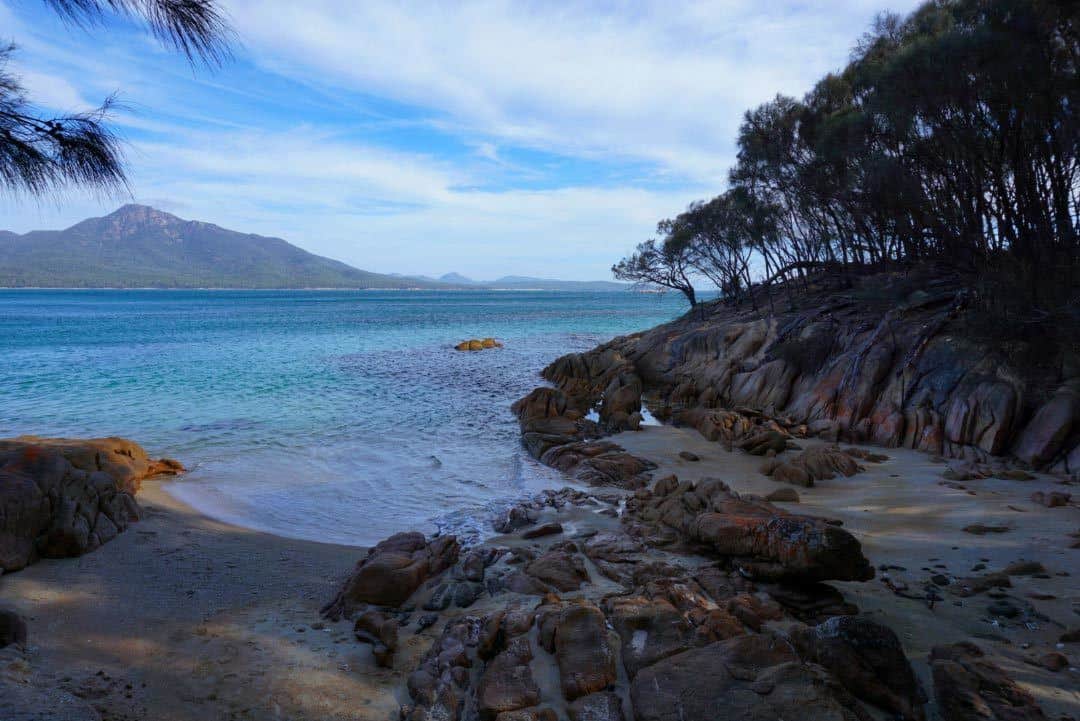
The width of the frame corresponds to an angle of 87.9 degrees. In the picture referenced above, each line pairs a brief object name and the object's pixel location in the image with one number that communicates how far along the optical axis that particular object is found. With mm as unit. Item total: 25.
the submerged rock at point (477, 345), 43094
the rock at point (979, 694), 4012
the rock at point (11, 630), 5262
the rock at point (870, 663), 4309
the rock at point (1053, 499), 8798
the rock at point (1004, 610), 5596
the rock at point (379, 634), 5613
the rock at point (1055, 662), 4621
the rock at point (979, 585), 6160
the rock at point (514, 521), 9648
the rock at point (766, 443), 14055
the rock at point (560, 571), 7027
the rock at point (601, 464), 12555
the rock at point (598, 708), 4488
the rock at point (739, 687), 3975
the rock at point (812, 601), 5926
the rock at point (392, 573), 6750
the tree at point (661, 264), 45219
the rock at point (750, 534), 6039
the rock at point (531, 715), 4449
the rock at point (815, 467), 11680
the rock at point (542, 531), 9148
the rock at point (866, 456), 12680
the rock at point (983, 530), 8013
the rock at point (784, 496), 10425
